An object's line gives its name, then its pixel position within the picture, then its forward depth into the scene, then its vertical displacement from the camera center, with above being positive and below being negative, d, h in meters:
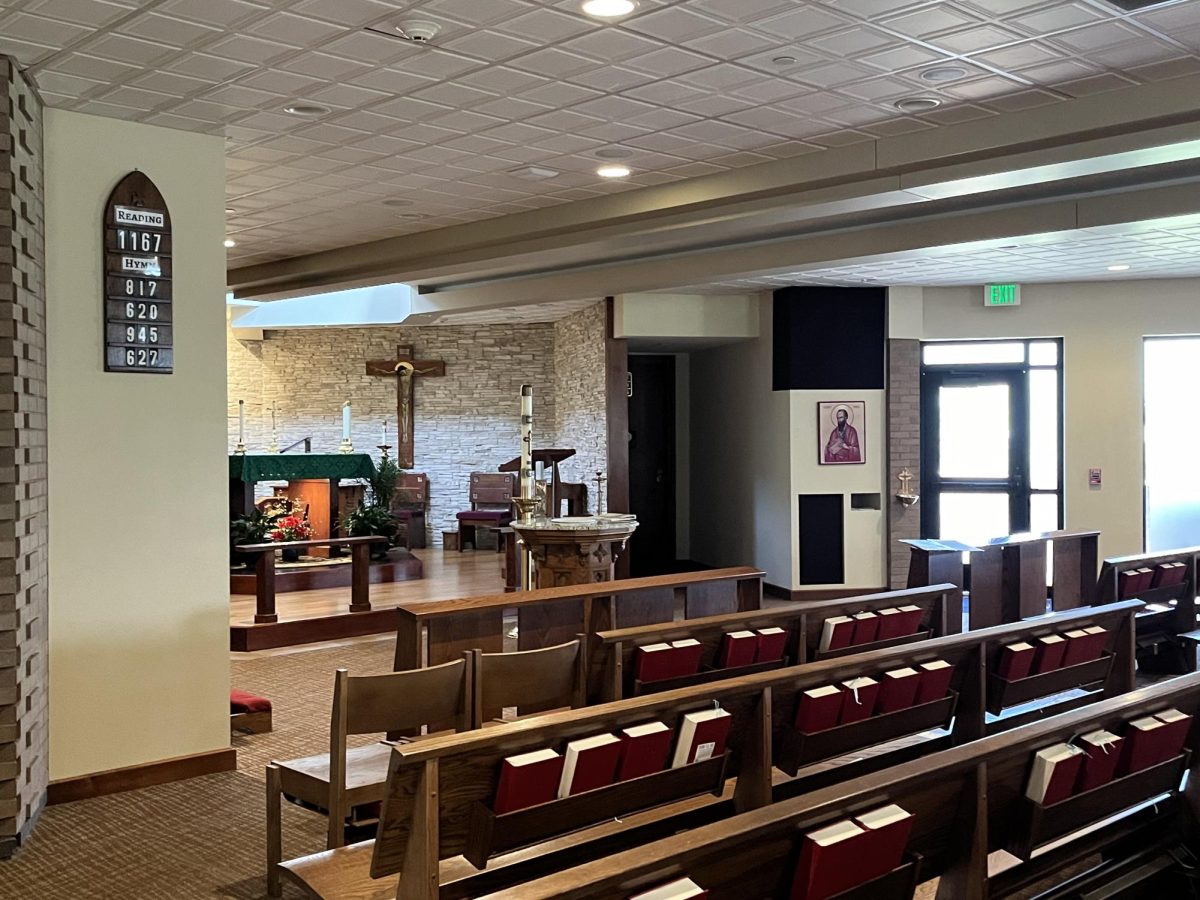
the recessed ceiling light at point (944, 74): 4.09 +1.44
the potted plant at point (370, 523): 9.44 -0.57
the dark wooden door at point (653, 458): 12.22 -0.02
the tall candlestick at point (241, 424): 11.85 +0.39
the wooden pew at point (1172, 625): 6.39 -1.03
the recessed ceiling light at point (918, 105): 4.48 +1.45
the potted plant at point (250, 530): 9.09 -0.60
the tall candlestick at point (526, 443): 6.94 +0.09
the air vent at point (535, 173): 5.64 +1.49
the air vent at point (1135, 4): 3.44 +1.42
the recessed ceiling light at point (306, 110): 4.55 +1.47
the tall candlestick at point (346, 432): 11.68 +0.29
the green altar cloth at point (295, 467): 9.26 -0.08
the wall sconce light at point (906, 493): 9.63 -0.35
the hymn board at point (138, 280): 4.47 +0.75
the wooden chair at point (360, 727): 3.11 -0.79
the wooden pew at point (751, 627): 3.58 -0.65
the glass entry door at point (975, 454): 9.79 -0.01
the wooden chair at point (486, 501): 12.23 -0.52
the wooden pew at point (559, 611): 4.11 -0.66
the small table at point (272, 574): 7.50 -0.83
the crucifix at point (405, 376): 12.99 +0.97
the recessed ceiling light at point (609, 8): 3.46 +1.44
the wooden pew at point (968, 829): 1.91 -0.79
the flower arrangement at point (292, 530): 9.70 -0.65
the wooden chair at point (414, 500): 12.87 -0.51
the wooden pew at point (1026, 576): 6.81 -0.78
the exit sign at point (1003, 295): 9.44 +1.38
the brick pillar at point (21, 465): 3.79 -0.02
